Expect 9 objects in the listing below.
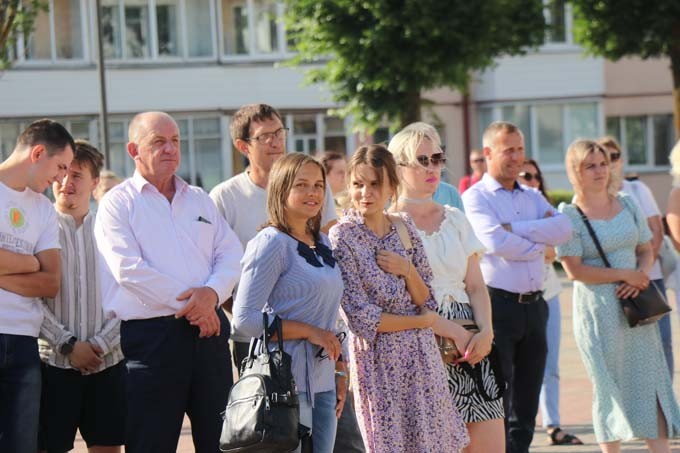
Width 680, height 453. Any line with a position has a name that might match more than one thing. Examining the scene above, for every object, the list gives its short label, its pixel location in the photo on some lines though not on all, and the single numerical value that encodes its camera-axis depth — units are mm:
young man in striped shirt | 13781
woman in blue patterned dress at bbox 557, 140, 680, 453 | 16844
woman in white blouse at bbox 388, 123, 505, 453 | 13781
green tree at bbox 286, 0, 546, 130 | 44281
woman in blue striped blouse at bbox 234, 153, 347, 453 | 11437
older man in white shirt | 12398
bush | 59656
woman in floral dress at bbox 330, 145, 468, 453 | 12422
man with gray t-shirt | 14320
